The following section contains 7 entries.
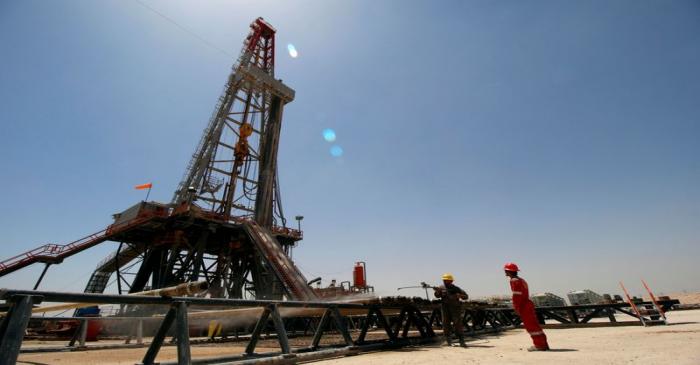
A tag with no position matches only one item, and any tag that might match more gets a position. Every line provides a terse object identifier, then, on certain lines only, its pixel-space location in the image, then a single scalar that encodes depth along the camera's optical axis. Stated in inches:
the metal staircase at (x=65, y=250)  808.9
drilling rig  876.0
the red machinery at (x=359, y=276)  1032.2
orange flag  1086.4
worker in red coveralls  218.7
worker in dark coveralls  286.7
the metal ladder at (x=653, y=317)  395.5
